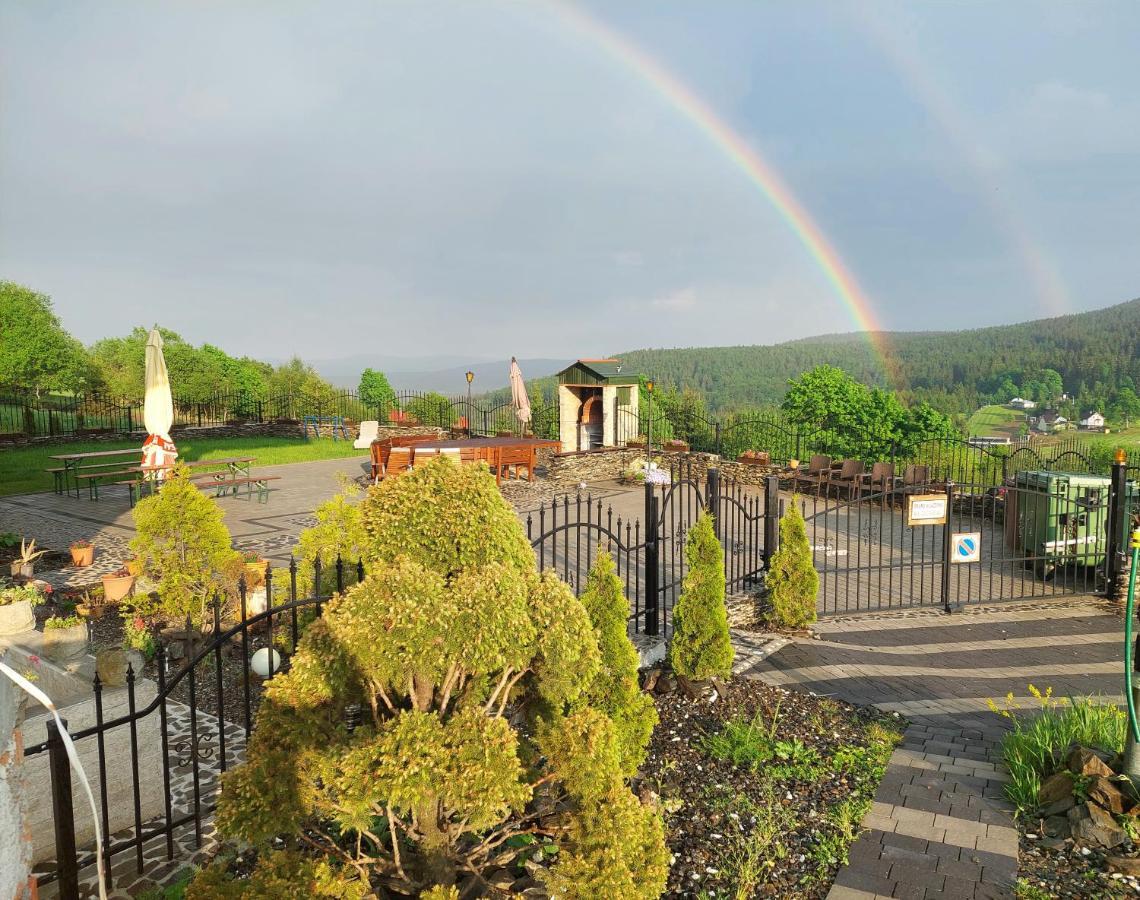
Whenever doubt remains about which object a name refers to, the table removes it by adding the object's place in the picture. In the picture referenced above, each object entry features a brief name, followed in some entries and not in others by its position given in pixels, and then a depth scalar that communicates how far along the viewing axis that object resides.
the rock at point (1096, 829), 3.89
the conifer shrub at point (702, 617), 5.80
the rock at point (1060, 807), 4.14
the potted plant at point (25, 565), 8.27
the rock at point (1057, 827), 4.01
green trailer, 10.16
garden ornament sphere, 5.74
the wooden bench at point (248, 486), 14.50
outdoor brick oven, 20.38
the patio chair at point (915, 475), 15.05
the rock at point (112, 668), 5.49
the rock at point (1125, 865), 3.67
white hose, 1.72
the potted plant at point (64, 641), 6.13
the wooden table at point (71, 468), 14.95
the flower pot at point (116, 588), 7.87
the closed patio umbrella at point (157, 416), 12.27
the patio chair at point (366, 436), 24.77
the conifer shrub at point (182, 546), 6.55
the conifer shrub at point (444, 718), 2.61
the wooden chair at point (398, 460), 15.44
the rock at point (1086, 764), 4.19
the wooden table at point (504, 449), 17.03
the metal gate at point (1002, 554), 8.92
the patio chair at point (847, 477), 15.81
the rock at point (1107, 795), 4.04
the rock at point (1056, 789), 4.22
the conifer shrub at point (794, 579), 7.57
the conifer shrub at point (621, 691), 3.71
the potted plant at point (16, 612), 6.29
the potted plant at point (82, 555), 9.77
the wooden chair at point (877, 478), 15.38
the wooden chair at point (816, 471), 16.45
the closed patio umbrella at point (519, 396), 21.50
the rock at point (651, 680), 5.92
